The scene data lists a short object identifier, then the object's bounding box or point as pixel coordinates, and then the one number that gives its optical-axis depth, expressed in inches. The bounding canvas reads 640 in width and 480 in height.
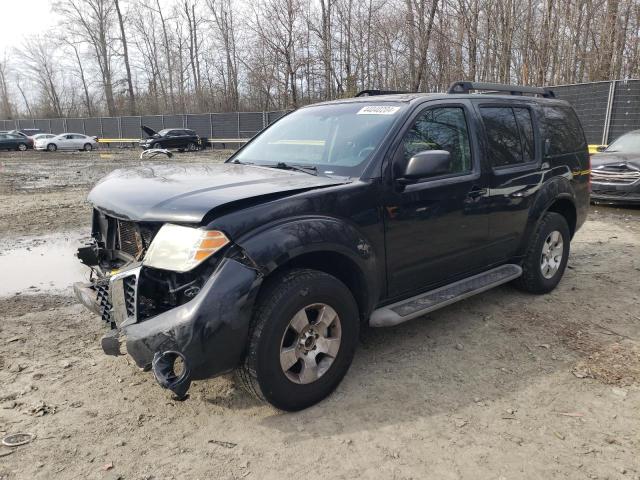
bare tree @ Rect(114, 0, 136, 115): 1998.0
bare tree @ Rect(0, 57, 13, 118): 2691.7
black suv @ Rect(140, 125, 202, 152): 1203.2
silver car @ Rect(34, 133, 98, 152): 1338.6
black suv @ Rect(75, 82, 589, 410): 104.3
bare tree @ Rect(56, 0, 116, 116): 1995.6
